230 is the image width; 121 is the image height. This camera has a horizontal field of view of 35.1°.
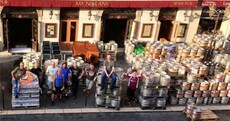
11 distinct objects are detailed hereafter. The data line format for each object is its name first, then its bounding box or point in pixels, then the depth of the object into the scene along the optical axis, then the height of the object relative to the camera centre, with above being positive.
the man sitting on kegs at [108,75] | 17.72 -3.13
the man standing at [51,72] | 17.84 -3.24
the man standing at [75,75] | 18.48 -3.40
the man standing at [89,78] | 18.56 -3.50
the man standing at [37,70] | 18.12 -3.25
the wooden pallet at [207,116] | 18.07 -4.84
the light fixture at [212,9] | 22.14 +0.56
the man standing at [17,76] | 17.00 -3.38
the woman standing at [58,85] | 17.61 -3.81
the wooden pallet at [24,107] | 17.59 -4.96
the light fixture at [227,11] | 24.18 +0.57
